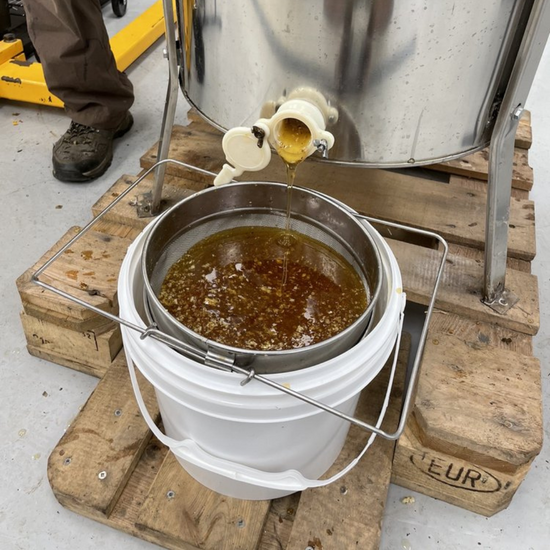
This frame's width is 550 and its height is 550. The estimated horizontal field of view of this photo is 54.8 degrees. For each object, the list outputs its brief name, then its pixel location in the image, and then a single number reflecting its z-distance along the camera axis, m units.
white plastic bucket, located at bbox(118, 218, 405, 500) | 0.69
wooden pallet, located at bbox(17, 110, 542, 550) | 0.86
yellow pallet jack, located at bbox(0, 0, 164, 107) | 1.84
